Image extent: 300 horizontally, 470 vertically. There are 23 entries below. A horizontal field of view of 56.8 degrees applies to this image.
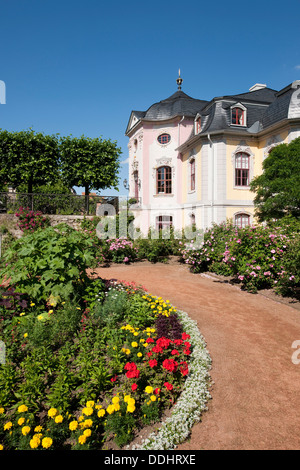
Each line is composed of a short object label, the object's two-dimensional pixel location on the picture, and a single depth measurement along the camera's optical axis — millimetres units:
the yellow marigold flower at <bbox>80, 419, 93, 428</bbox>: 2311
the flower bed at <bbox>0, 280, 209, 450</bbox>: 2426
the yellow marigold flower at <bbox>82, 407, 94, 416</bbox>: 2345
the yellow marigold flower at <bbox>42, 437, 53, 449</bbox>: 2085
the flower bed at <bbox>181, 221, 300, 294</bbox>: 6815
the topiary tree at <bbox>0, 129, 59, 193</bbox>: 16281
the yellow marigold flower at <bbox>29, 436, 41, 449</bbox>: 2106
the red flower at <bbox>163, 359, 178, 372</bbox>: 2982
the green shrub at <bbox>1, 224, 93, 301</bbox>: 4102
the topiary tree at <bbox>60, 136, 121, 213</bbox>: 17156
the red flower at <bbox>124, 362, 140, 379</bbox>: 2787
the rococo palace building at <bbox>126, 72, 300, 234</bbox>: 14555
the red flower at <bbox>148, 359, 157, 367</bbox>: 3004
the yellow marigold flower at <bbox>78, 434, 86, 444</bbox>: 2178
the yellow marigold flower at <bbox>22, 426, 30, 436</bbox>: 2193
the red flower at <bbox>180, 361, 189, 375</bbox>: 3146
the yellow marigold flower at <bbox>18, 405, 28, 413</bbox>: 2375
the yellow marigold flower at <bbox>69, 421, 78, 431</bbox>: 2276
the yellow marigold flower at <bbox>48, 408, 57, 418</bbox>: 2365
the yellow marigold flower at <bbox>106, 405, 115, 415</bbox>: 2407
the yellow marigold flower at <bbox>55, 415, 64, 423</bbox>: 2279
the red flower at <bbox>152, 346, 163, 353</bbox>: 3203
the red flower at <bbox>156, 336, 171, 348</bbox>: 3351
